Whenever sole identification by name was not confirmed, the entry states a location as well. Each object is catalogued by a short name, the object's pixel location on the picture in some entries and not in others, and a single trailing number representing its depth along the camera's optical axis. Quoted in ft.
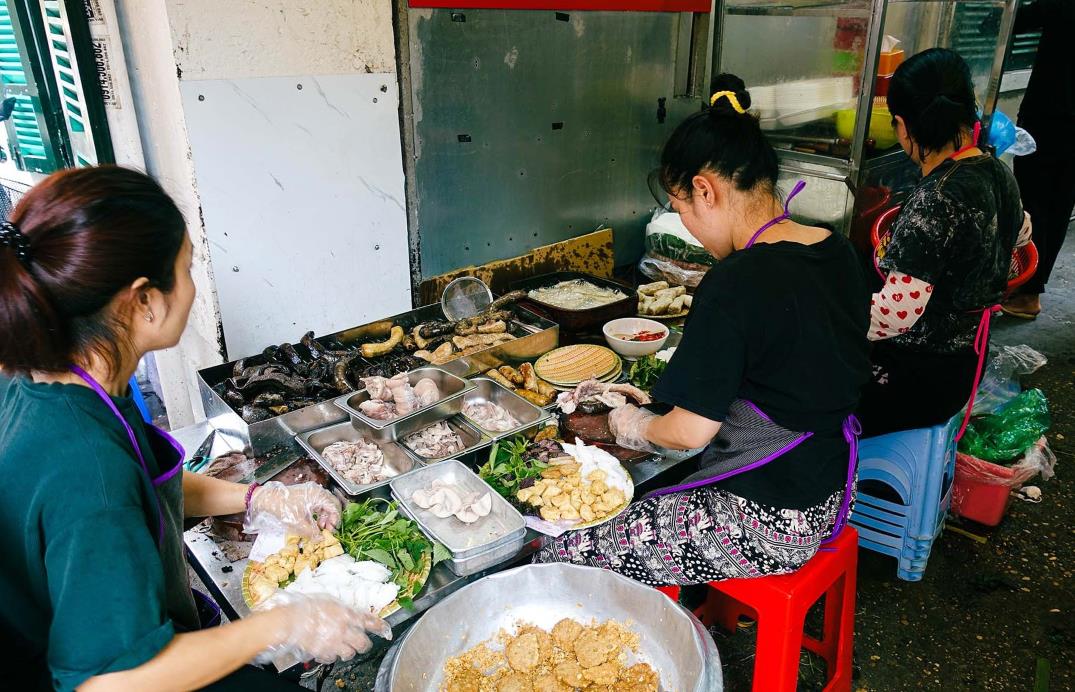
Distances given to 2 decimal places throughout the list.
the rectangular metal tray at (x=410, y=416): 8.70
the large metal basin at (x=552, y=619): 6.32
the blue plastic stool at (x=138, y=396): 11.49
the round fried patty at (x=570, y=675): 6.78
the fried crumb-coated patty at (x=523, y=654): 6.90
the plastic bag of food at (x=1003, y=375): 12.95
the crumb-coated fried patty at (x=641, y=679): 6.64
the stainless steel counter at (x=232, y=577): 6.51
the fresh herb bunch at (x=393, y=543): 6.70
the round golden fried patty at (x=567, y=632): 7.04
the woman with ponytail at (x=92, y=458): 4.25
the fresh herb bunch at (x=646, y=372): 10.67
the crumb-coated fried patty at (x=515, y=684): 6.75
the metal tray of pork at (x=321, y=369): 8.67
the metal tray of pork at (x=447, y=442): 8.59
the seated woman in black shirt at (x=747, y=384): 6.68
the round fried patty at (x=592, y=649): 6.86
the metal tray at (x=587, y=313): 11.81
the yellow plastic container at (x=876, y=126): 13.33
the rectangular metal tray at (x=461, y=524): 7.06
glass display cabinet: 13.12
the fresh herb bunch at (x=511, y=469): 8.11
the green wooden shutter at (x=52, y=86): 10.12
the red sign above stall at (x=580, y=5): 11.39
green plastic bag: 12.47
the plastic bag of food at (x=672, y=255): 14.35
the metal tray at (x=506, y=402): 9.06
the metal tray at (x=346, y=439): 8.29
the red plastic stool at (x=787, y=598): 7.52
